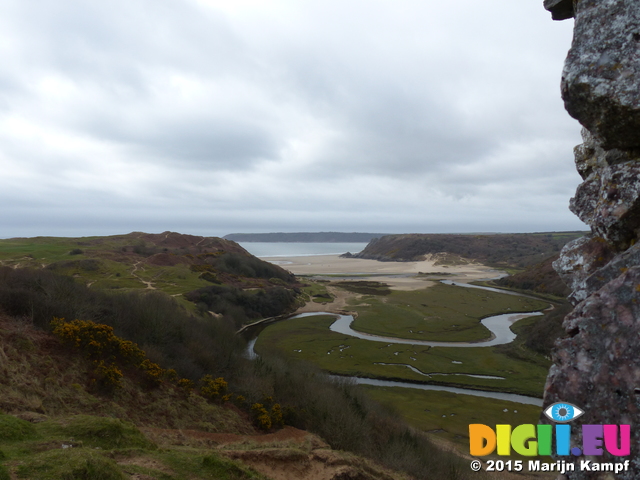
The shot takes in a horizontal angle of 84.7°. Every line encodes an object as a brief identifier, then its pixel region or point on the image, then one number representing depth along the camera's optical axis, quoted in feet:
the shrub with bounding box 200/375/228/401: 73.97
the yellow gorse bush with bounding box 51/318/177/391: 62.08
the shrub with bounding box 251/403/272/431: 68.85
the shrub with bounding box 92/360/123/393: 60.34
